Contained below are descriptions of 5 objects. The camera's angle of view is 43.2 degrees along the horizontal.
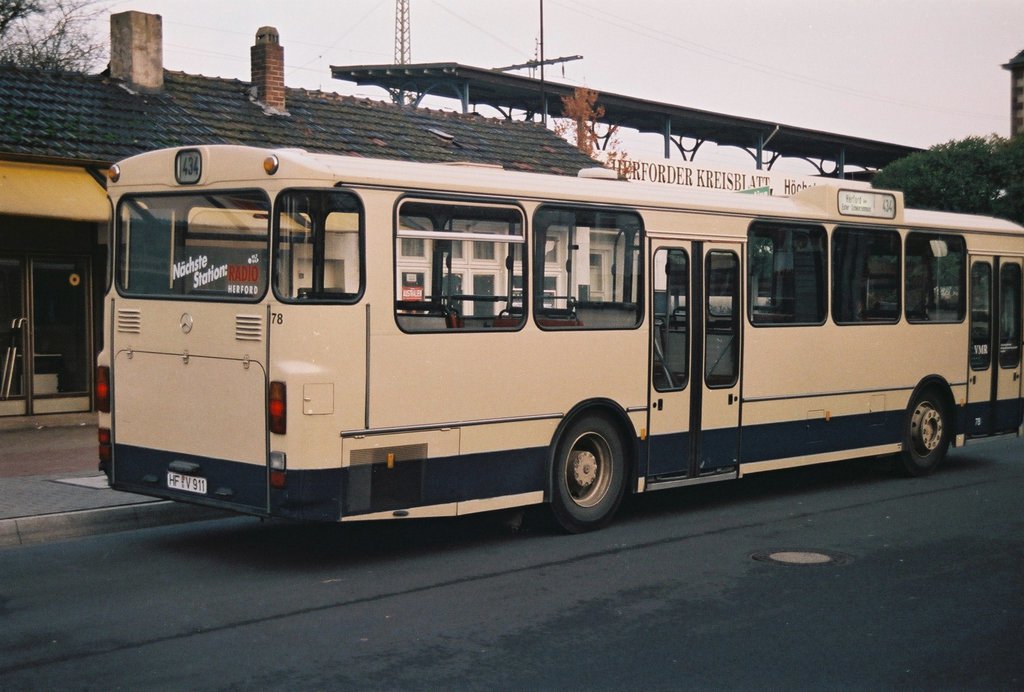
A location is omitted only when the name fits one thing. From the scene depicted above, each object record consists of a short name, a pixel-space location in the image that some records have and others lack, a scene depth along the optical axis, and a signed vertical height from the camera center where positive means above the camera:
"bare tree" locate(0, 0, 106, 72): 34.69 +7.52
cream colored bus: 8.55 -0.23
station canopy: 49.38 +8.19
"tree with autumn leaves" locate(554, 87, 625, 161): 48.38 +7.11
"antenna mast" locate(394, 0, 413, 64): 63.72 +13.67
